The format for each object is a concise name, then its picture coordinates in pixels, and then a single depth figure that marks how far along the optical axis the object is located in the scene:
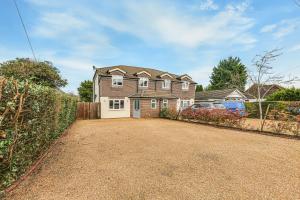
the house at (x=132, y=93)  18.72
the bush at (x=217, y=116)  10.55
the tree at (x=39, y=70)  14.17
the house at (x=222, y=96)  26.06
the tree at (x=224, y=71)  42.62
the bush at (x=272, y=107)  10.58
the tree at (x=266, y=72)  11.42
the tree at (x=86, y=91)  37.31
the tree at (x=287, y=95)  18.80
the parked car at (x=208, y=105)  16.11
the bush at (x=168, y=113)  16.88
